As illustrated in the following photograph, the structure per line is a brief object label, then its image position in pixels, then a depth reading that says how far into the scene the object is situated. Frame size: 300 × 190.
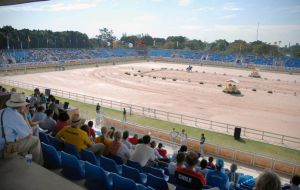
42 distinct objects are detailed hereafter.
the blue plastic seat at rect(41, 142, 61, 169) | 6.32
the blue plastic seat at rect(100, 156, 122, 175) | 6.59
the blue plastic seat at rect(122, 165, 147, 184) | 6.23
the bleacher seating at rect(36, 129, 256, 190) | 5.61
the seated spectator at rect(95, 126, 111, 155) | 7.79
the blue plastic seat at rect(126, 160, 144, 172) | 6.95
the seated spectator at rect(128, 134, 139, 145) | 10.21
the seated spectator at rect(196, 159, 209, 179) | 7.29
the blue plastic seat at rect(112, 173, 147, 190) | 5.22
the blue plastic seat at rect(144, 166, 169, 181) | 6.68
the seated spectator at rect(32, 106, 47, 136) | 10.15
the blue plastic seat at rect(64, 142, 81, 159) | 6.89
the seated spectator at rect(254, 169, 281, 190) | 3.31
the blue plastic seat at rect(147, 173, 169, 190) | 5.87
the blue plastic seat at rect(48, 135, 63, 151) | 7.37
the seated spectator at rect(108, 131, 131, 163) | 7.49
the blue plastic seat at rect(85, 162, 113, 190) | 5.61
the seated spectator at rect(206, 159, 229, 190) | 7.17
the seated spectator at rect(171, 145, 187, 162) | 8.94
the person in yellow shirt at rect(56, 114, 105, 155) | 7.23
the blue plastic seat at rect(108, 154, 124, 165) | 7.38
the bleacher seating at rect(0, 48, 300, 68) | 64.56
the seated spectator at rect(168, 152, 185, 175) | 5.97
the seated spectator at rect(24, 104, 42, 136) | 7.77
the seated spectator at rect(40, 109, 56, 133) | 9.45
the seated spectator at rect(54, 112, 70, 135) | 8.61
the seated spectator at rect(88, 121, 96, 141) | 9.72
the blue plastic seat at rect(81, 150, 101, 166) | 6.77
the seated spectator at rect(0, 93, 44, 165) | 5.23
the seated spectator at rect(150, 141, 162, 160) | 8.79
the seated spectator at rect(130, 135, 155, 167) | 7.17
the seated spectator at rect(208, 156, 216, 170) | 8.90
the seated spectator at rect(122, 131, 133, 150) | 8.37
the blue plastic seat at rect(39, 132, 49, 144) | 7.81
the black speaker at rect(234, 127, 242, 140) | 18.23
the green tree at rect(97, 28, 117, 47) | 161.18
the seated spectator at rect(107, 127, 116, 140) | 9.73
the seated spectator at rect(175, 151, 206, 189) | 5.38
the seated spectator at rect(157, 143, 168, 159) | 9.90
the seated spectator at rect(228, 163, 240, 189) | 8.69
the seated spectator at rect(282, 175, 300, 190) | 6.55
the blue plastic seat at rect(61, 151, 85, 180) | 5.97
